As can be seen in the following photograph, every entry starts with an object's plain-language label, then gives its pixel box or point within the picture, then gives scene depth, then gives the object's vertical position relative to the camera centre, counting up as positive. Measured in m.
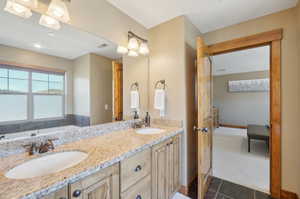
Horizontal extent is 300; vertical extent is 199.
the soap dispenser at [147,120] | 2.09 -0.35
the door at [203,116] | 1.62 -0.24
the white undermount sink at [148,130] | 1.85 -0.46
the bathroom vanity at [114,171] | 0.65 -0.47
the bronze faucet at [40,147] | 0.98 -0.38
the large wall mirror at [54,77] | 0.99 +0.20
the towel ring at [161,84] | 2.07 +0.23
